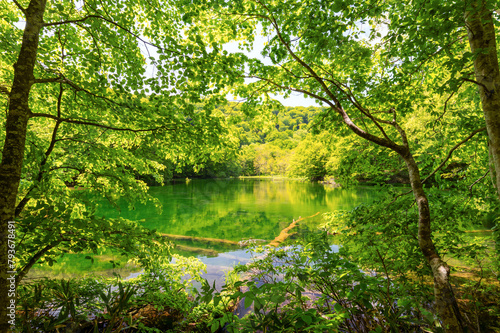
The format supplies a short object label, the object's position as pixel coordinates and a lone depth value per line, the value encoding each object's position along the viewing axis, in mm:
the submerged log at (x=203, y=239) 9938
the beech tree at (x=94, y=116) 1857
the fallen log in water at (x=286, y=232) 10288
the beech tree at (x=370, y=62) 2139
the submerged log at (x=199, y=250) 8562
